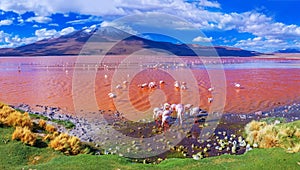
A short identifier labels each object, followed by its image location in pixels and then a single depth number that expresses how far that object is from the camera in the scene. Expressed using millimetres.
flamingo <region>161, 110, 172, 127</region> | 19539
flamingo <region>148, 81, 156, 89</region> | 35812
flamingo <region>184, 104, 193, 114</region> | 23484
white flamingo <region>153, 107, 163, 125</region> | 21125
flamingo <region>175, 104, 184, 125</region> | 20227
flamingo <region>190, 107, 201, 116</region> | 22000
